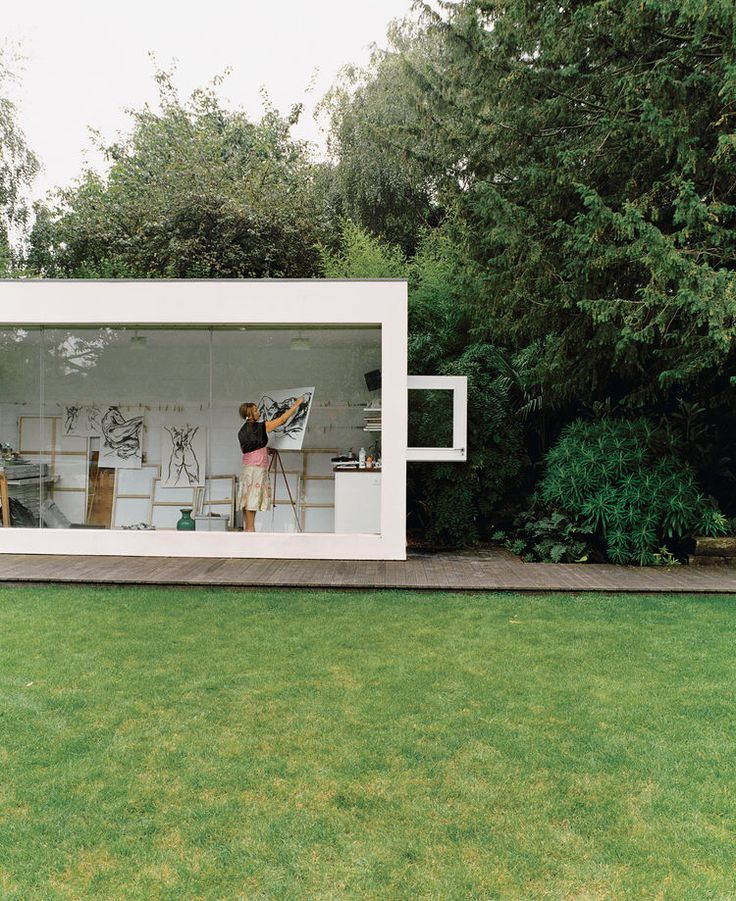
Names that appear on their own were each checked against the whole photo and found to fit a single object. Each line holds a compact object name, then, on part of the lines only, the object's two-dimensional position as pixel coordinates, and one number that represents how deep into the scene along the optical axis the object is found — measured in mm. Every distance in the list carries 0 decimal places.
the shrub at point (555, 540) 8648
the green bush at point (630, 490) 8477
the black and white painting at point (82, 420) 9320
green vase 9102
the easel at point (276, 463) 9234
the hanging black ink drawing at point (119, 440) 9469
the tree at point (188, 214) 19172
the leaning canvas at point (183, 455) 9312
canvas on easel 9227
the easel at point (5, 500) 9031
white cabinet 8750
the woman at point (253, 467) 9055
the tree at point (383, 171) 18656
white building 8625
